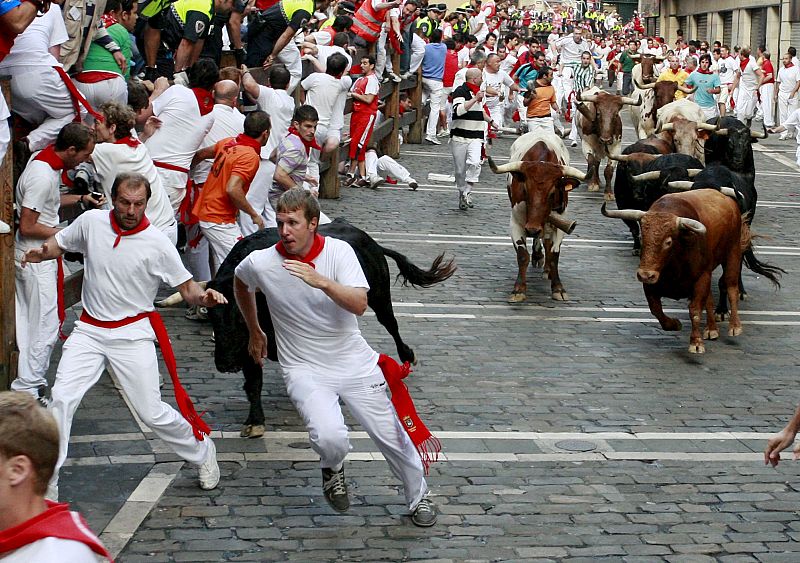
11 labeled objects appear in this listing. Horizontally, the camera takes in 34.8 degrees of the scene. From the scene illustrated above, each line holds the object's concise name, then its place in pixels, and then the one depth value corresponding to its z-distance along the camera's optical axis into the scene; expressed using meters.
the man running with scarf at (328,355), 6.70
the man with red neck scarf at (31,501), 3.50
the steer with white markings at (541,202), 13.95
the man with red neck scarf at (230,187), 11.16
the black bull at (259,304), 8.90
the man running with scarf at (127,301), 7.21
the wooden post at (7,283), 8.27
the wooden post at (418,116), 27.65
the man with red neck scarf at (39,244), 8.41
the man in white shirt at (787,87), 35.47
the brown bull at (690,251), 11.96
